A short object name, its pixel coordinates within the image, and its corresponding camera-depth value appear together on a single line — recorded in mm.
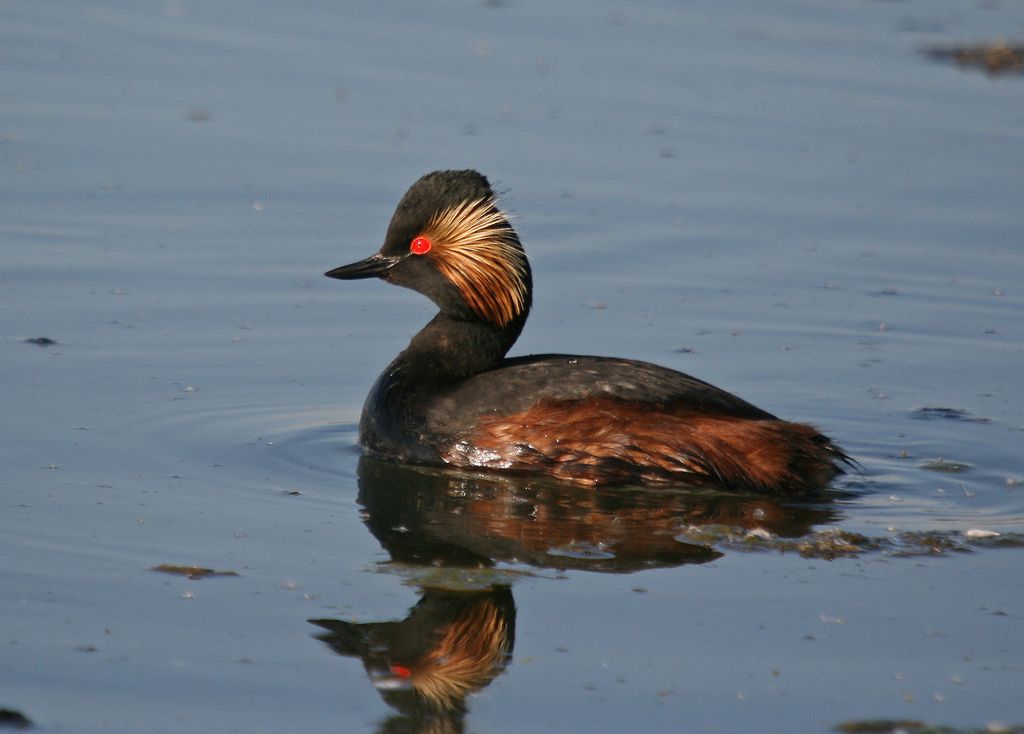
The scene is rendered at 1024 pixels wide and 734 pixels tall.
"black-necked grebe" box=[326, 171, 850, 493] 17734
